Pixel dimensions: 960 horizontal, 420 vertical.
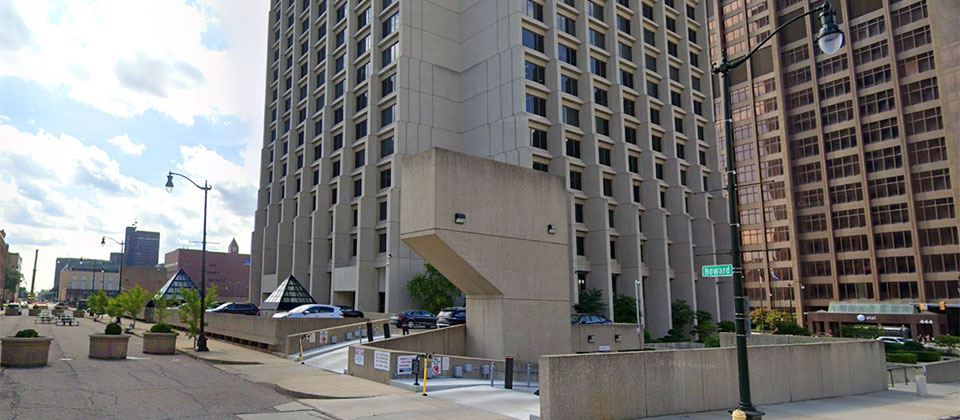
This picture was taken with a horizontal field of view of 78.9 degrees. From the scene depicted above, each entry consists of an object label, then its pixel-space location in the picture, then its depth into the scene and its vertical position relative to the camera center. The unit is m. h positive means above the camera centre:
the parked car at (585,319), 34.41 -2.03
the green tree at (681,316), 59.09 -3.28
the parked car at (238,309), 41.91 -1.30
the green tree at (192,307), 31.16 -0.83
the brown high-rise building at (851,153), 75.31 +18.14
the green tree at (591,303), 51.94 -1.65
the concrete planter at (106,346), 23.70 -2.14
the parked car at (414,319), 38.69 -2.06
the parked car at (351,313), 39.56 -1.65
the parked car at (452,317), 34.76 -1.77
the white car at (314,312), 34.72 -1.33
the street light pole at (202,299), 28.22 -0.39
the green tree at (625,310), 54.31 -2.37
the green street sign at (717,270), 12.70 +0.28
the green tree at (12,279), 146.79 +3.90
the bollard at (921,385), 21.06 -3.82
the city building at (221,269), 152.50 +5.94
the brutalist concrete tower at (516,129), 54.38 +15.85
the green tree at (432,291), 50.31 -0.32
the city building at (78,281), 166.25 +3.65
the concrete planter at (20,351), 19.86 -1.95
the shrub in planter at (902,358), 31.80 -4.25
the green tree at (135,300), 43.09 -0.57
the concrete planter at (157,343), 27.30 -2.37
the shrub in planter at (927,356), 35.28 -4.66
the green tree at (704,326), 57.28 -4.29
